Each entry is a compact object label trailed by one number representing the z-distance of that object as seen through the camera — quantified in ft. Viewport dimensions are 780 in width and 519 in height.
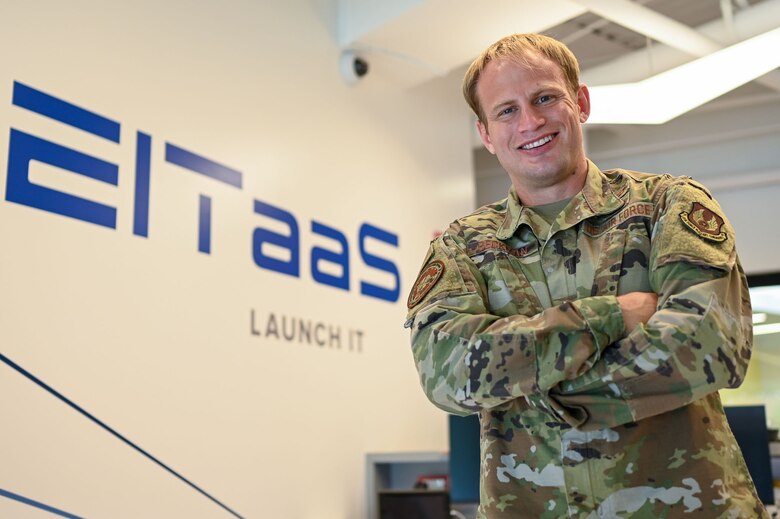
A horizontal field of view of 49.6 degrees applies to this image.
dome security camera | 16.42
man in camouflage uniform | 4.08
